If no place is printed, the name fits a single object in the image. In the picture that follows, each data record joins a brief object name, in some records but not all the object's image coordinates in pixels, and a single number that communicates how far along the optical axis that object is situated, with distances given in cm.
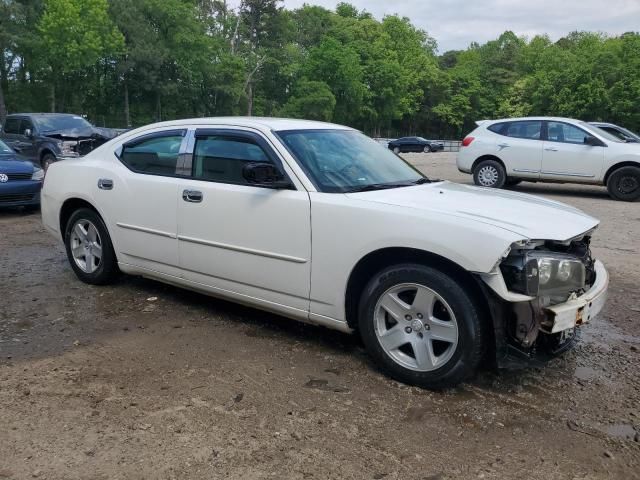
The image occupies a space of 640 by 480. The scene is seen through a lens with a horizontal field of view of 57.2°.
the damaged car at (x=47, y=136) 1413
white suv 1177
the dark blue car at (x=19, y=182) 959
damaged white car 324
